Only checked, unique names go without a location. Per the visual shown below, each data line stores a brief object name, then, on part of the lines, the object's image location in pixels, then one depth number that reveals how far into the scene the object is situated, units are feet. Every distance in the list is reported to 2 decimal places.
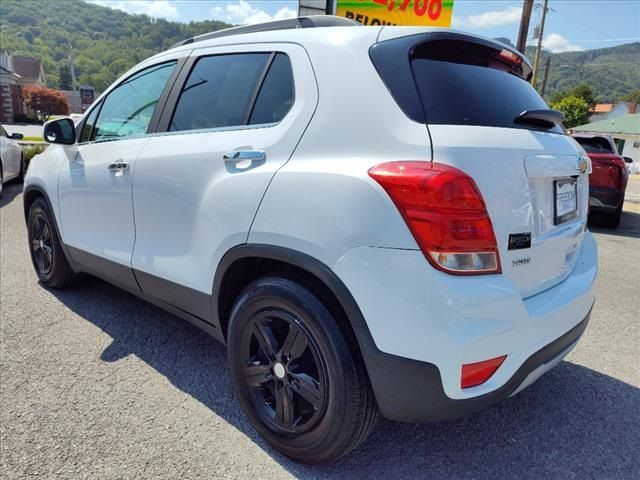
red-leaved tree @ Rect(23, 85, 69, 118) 185.06
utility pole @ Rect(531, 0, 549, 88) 96.14
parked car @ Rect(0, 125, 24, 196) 29.48
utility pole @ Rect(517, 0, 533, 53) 44.62
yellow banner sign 31.09
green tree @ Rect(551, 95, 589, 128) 200.03
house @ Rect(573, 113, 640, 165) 144.77
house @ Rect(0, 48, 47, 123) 161.58
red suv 26.78
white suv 5.40
